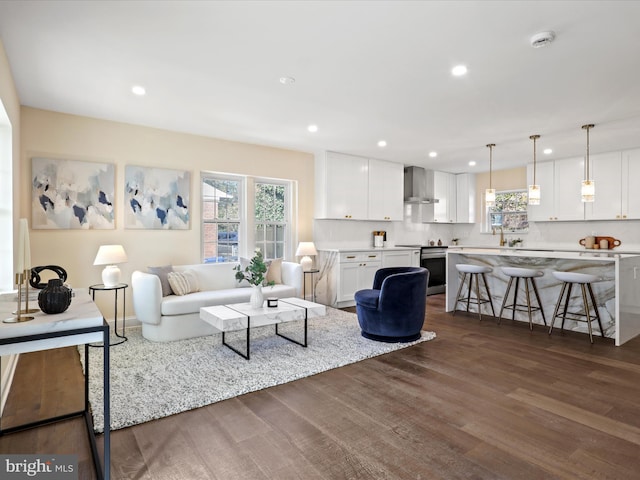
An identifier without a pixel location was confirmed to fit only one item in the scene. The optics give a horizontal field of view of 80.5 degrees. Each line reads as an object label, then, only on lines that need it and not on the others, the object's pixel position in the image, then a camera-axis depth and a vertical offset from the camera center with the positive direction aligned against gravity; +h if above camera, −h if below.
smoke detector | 2.55 +1.34
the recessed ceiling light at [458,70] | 3.08 +1.37
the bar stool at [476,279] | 5.08 -0.67
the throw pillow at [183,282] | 4.36 -0.55
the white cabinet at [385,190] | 6.84 +0.84
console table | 1.55 -0.41
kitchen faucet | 7.74 -0.09
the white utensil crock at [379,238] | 7.22 -0.06
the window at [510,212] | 7.62 +0.47
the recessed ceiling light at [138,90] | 3.52 +1.38
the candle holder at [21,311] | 1.68 -0.37
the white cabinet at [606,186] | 6.11 +0.79
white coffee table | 3.38 -0.75
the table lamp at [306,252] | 5.73 -0.25
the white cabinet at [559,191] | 6.54 +0.78
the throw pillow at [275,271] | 5.17 -0.49
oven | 7.40 -0.61
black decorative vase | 1.79 -0.30
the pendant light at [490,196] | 5.33 +0.55
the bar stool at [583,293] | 4.14 -0.68
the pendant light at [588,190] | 4.55 +0.54
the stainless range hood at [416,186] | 7.46 +0.97
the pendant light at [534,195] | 4.93 +0.52
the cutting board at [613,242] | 6.36 -0.13
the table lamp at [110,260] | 4.08 -0.27
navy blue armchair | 3.96 -0.78
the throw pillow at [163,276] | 4.29 -0.46
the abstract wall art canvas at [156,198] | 4.65 +0.49
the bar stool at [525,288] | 4.61 -0.69
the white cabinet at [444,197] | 8.01 +0.82
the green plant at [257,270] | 3.71 -0.34
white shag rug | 2.60 -1.14
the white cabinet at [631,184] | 5.94 +0.80
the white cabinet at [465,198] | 8.29 +0.81
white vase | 3.77 -0.62
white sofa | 3.95 -0.76
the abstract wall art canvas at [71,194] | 4.08 +0.47
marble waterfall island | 4.11 -0.59
